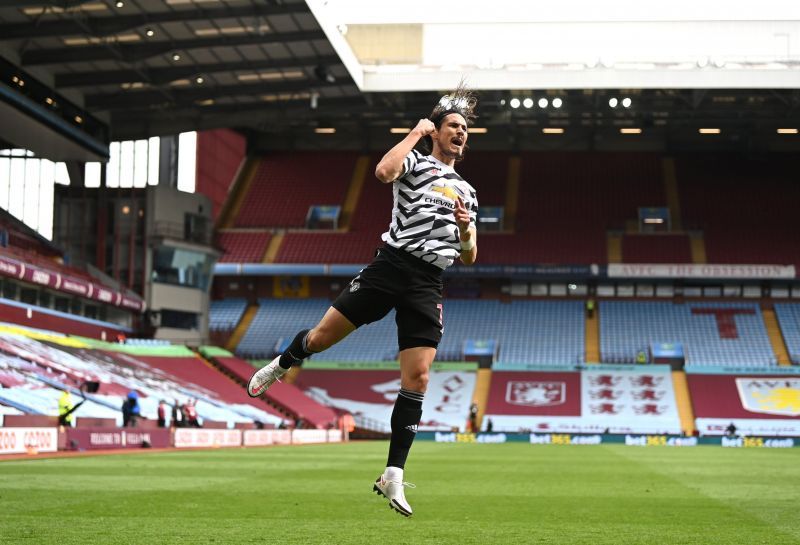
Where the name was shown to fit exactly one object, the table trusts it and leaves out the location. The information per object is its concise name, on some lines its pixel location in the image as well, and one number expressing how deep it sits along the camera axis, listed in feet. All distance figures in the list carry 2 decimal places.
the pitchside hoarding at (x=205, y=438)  98.07
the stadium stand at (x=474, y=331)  177.99
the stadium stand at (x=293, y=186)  200.44
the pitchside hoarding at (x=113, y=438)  78.43
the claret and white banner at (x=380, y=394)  161.79
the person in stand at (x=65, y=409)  80.43
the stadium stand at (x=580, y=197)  188.44
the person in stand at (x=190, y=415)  106.52
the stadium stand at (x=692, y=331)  172.65
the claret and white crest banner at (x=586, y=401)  157.58
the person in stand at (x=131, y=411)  92.02
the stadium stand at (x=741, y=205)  184.24
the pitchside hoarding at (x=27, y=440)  66.28
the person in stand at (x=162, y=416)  99.66
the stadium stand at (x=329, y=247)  188.55
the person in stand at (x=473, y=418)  158.61
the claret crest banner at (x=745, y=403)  155.43
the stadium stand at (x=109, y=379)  95.25
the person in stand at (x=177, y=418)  103.88
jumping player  23.43
